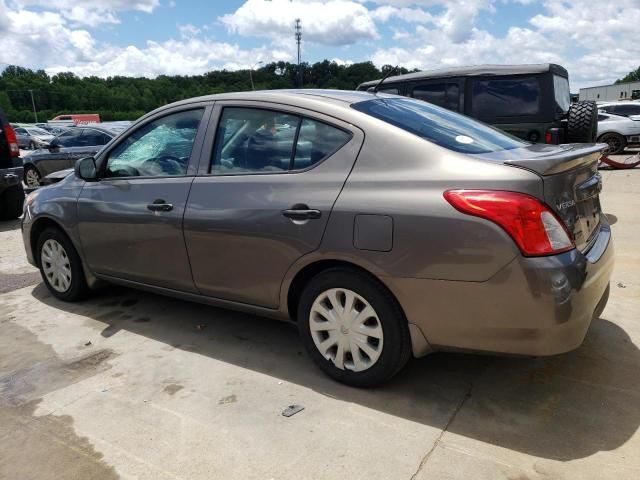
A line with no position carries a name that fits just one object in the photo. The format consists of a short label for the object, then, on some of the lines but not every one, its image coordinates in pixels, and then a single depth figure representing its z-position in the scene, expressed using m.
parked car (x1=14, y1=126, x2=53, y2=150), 29.90
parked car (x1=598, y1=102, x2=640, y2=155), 16.17
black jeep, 7.44
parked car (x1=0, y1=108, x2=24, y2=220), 8.11
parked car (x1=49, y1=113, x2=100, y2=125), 53.47
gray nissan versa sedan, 2.48
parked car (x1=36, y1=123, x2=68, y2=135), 37.41
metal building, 84.49
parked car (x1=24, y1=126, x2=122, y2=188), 11.04
